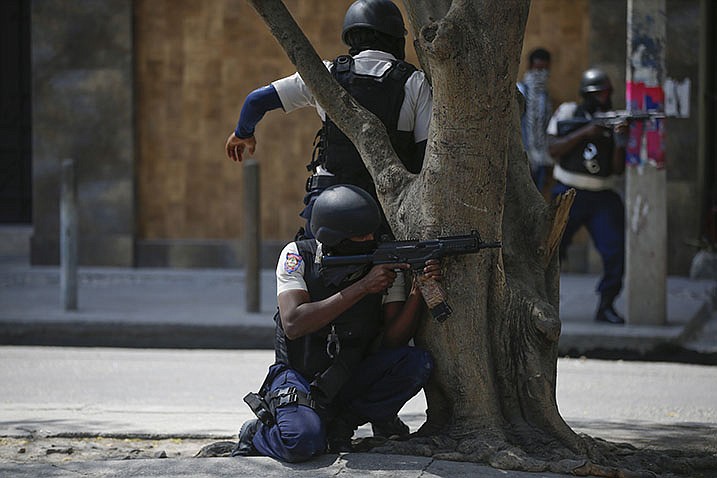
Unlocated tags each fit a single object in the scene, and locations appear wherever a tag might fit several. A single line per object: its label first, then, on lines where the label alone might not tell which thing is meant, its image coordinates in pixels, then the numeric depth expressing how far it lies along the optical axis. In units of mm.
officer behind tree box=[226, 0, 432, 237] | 10828
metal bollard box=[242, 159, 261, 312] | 19000
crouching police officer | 9836
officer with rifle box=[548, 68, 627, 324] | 18156
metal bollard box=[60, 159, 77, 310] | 19281
